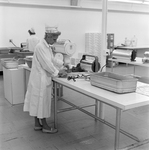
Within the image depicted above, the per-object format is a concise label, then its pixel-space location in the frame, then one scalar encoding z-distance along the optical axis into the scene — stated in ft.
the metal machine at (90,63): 8.54
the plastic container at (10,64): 12.71
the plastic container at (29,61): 11.67
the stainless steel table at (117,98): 5.50
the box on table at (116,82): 6.18
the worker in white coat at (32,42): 13.94
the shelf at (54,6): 21.86
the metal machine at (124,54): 13.24
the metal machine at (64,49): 9.06
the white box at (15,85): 12.41
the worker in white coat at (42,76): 8.43
